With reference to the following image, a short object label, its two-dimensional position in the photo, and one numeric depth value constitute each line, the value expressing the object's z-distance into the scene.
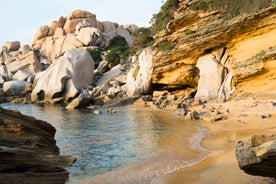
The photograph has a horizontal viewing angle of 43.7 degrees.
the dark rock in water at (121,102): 33.24
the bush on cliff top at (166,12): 39.81
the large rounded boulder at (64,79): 39.85
